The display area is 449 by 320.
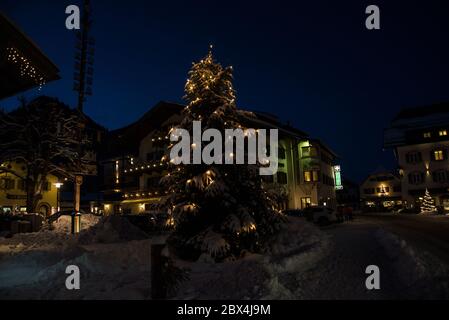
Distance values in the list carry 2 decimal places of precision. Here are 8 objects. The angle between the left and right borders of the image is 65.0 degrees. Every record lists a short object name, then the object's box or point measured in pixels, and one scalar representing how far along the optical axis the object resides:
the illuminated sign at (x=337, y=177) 61.12
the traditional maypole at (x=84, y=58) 24.06
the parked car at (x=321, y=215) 28.86
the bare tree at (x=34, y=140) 28.59
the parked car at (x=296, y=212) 29.80
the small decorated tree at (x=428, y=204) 46.12
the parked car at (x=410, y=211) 47.62
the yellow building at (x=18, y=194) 40.34
